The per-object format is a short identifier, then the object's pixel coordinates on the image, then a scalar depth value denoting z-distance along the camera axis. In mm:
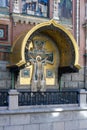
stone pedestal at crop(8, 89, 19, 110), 12742
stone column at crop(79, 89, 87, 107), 14513
